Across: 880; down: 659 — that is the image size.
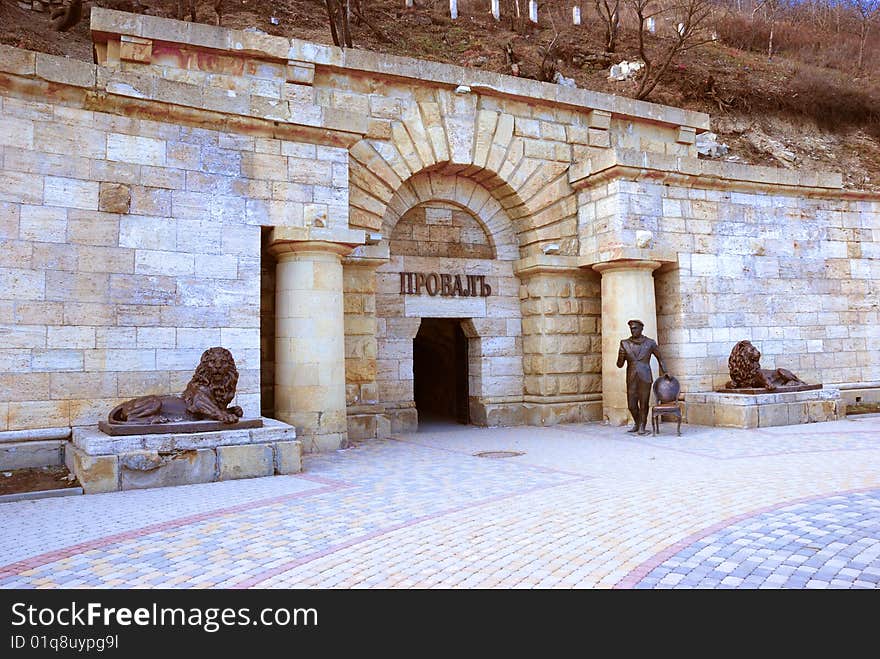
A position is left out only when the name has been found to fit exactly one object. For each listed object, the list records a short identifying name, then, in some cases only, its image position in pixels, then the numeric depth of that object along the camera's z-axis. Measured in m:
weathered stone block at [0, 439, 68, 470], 7.69
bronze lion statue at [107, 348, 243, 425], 7.62
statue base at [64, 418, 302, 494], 6.97
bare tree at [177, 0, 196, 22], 19.65
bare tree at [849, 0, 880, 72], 32.75
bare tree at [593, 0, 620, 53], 30.27
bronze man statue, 11.30
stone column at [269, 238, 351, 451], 9.98
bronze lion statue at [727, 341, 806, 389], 12.30
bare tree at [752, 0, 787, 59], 35.78
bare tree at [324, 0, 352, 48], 19.56
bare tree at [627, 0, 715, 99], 22.30
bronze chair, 11.13
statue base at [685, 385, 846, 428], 11.77
